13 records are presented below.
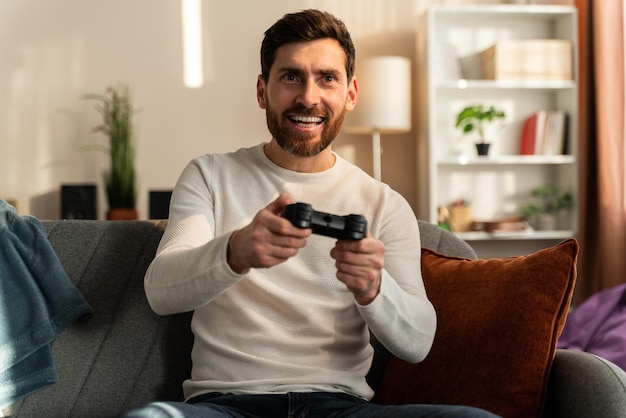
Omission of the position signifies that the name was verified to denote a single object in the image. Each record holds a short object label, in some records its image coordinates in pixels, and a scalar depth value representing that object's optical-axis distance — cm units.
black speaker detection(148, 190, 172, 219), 418
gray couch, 174
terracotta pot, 415
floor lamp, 415
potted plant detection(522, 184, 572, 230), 437
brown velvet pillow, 154
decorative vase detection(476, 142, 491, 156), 432
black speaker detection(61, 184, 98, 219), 425
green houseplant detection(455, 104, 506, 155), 426
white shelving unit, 441
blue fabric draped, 170
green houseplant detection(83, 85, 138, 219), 419
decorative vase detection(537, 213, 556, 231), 436
